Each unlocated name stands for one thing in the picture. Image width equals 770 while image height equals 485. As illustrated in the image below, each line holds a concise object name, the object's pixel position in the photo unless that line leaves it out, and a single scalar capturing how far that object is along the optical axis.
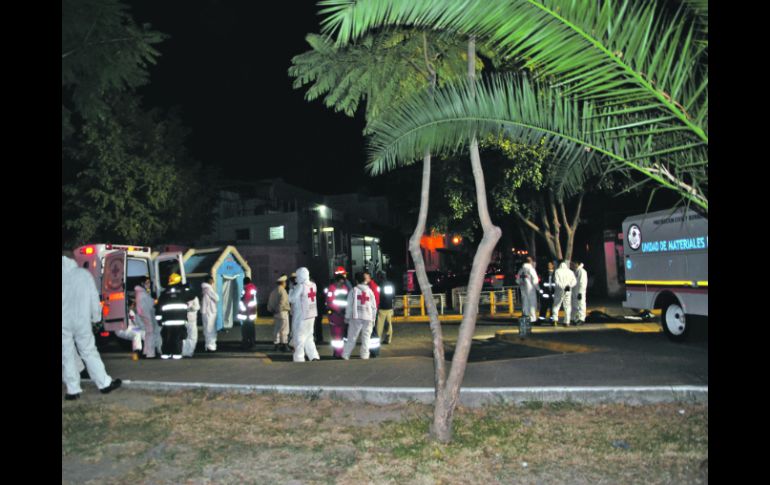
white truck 10.59
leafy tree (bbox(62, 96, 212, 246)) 24.66
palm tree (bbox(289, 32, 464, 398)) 6.88
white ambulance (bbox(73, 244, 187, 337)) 12.98
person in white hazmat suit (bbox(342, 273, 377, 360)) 10.33
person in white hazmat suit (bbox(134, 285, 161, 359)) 11.61
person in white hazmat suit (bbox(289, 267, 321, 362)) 10.08
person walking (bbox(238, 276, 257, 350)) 12.19
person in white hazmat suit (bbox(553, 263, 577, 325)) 14.32
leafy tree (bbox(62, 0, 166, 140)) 9.30
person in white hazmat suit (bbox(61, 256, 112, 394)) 7.20
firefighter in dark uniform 10.83
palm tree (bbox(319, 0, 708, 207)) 3.12
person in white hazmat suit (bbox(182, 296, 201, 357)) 11.61
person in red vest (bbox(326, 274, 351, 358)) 10.80
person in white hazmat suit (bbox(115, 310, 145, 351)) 12.41
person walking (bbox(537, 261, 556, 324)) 15.33
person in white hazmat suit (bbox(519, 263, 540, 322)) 14.89
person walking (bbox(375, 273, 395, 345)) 12.17
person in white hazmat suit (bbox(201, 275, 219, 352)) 12.02
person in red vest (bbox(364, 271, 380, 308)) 10.73
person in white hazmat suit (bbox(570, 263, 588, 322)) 14.76
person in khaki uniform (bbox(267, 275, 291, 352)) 12.06
